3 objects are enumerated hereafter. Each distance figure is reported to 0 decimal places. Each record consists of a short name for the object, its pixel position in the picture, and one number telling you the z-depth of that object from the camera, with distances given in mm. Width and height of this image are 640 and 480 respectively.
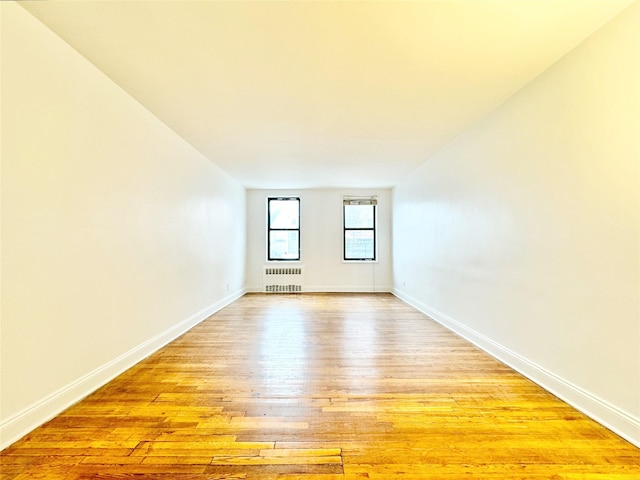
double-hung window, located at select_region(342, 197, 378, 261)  7172
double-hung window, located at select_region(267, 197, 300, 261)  7168
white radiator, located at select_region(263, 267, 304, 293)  6992
